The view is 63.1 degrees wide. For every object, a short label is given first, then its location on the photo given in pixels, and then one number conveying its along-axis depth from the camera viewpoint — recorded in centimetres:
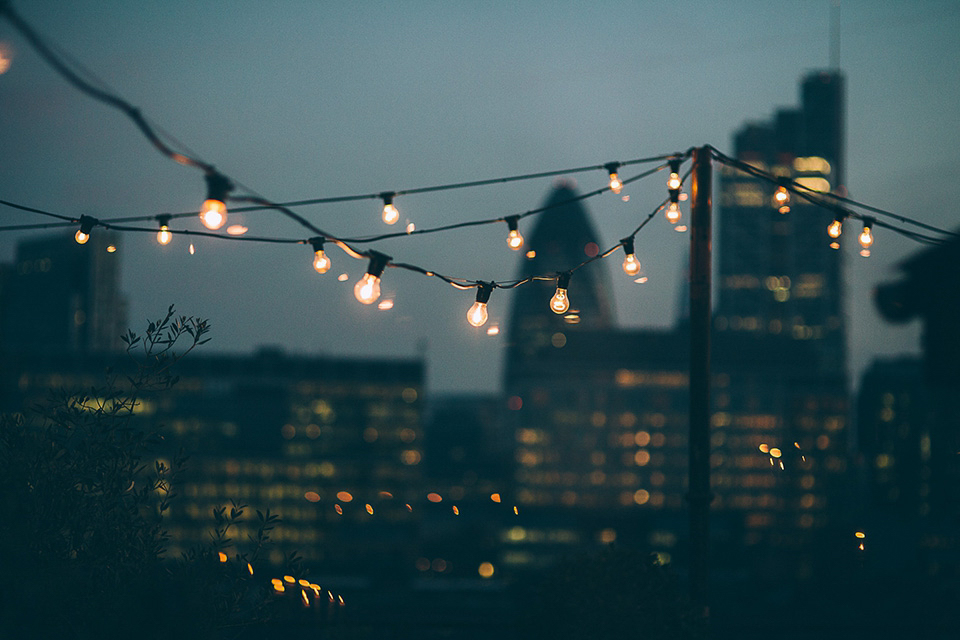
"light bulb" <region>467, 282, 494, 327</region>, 741
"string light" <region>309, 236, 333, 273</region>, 706
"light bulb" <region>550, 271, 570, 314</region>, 768
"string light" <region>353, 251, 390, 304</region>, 655
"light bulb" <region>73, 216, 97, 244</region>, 743
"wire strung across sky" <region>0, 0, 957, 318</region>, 400
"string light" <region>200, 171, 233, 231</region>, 509
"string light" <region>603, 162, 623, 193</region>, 863
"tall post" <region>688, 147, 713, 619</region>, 802
